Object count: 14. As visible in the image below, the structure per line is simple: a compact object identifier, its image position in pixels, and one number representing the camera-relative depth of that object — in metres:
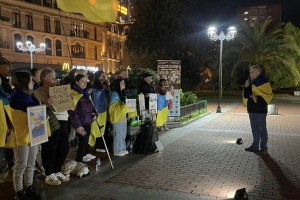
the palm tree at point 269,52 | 26.83
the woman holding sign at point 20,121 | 4.33
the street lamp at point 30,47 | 26.74
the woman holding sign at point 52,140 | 5.00
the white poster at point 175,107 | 11.46
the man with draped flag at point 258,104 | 7.37
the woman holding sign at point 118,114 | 6.96
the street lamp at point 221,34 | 17.14
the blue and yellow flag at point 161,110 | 9.59
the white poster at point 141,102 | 8.18
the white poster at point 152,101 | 8.69
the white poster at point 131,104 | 7.55
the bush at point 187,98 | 14.10
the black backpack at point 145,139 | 7.36
